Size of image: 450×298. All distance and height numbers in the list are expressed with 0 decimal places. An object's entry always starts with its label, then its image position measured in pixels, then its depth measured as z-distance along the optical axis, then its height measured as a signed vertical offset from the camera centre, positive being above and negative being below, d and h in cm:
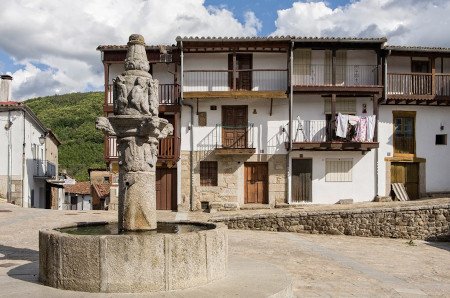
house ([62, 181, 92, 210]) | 4133 -356
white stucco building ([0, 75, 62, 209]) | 2441 +27
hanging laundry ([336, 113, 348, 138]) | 2111 +149
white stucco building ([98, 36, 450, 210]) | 2131 +198
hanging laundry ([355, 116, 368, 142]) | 2125 +127
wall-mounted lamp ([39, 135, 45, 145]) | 2722 +109
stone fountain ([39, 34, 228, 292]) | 575 -109
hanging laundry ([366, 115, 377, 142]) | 2136 +146
